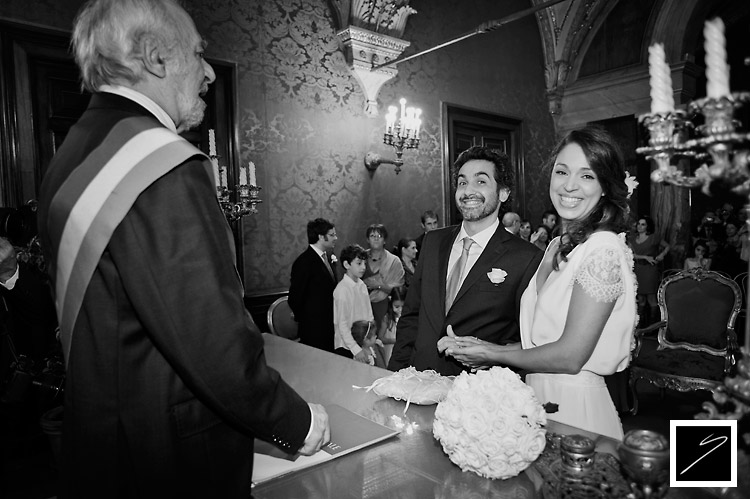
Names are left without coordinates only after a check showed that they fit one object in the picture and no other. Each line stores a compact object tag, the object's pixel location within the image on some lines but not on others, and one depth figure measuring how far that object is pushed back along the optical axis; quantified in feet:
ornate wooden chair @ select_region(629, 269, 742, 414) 13.37
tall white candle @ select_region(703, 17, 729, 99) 2.22
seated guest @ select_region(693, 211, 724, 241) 29.35
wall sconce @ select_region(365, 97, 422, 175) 21.25
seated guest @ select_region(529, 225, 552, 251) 24.86
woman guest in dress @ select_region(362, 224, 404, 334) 18.42
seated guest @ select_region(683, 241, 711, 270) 25.63
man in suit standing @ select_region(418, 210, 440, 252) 21.66
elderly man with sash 3.47
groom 7.77
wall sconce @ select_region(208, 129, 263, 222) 13.75
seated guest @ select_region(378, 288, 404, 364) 14.92
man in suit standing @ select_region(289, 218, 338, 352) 15.11
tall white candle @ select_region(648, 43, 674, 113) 2.44
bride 5.59
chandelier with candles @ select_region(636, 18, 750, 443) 2.26
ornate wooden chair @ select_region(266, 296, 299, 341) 11.98
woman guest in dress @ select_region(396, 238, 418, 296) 20.25
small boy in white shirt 14.53
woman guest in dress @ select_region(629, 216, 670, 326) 25.70
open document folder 4.18
